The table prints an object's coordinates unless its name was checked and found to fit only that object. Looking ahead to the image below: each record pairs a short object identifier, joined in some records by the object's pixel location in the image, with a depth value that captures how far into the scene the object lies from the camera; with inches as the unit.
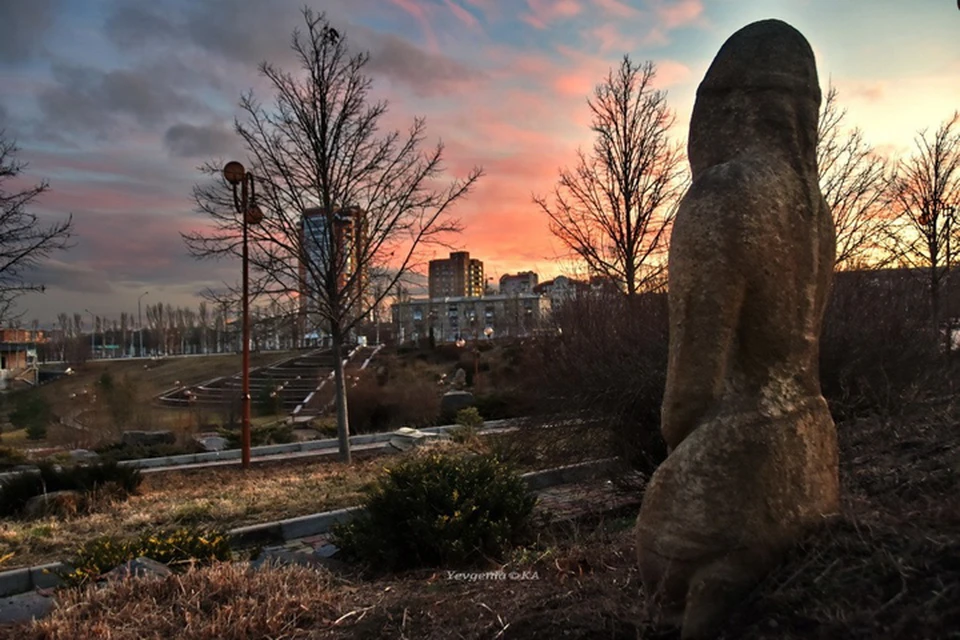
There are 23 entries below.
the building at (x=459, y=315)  2276.1
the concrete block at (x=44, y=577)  252.2
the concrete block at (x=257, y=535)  299.1
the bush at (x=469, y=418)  603.5
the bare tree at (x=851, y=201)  624.1
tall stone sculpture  102.1
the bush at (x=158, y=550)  216.7
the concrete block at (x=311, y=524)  314.0
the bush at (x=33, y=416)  784.3
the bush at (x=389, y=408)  754.8
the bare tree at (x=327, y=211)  515.5
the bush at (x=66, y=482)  368.2
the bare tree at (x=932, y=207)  677.9
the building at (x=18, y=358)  1600.6
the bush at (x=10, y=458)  541.4
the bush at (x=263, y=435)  651.5
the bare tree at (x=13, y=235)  476.4
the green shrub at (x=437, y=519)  228.7
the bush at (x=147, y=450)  570.8
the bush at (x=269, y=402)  940.6
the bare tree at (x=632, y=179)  581.9
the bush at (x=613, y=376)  310.2
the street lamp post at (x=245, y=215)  490.3
